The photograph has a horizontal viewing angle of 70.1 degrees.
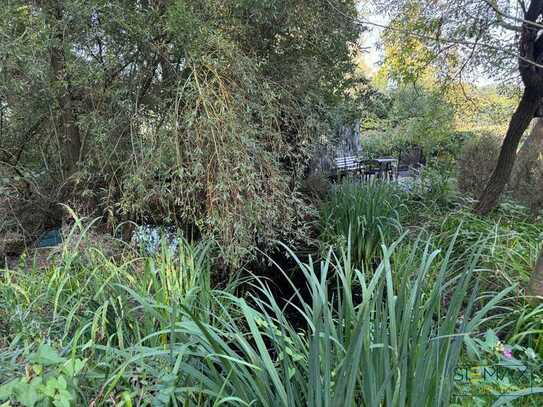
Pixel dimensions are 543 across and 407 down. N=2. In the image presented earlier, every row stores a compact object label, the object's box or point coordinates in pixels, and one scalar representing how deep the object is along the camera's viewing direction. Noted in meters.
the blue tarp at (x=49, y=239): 3.38
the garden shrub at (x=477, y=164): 5.04
